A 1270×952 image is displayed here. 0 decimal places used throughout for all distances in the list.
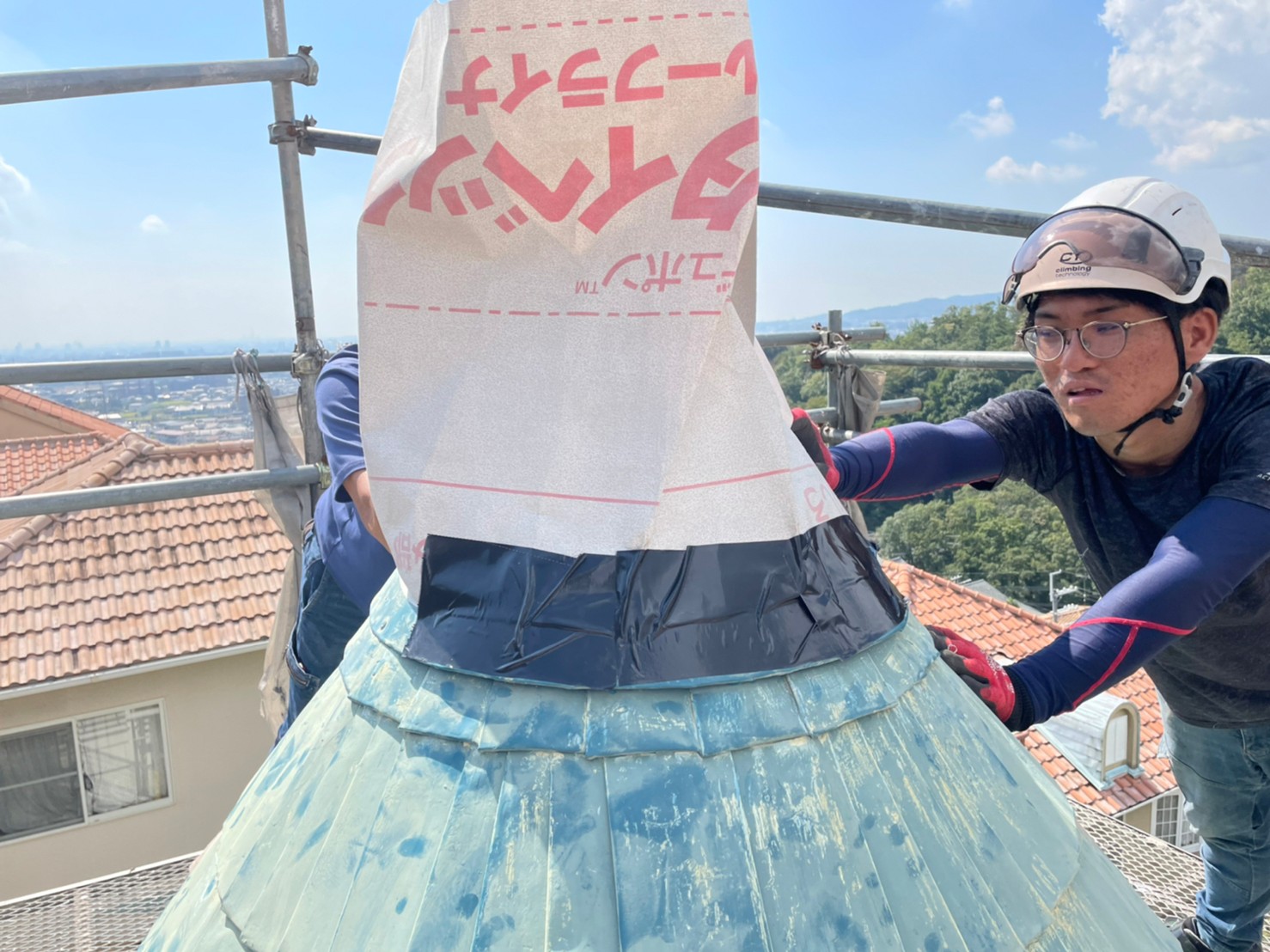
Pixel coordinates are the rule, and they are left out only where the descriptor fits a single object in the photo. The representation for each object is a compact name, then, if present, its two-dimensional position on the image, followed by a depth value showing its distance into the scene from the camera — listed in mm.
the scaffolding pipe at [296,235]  4039
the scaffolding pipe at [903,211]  3469
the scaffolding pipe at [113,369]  3879
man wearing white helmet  1809
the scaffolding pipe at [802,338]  5859
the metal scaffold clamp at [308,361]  4156
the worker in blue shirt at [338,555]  2457
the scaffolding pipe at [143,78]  3254
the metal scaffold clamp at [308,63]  3986
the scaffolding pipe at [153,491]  3703
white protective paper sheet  1286
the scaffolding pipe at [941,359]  4031
